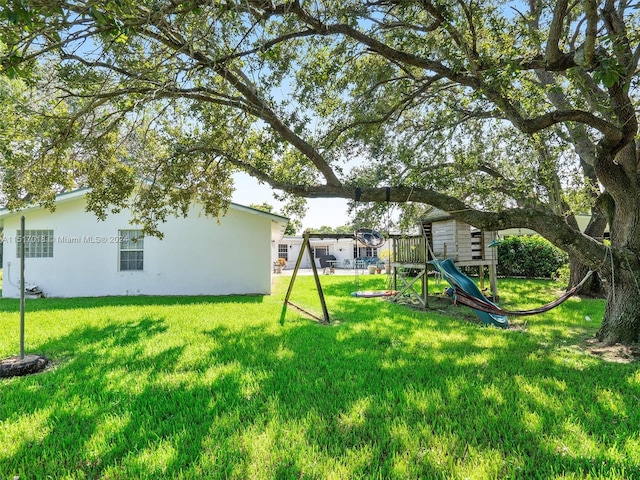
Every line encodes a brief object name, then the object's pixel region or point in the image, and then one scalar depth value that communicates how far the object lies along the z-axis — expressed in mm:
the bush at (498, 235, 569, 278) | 16328
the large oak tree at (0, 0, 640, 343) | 4109
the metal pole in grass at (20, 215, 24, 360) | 4137
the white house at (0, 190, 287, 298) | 11805
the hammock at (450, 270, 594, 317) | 5465
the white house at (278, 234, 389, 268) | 32094
